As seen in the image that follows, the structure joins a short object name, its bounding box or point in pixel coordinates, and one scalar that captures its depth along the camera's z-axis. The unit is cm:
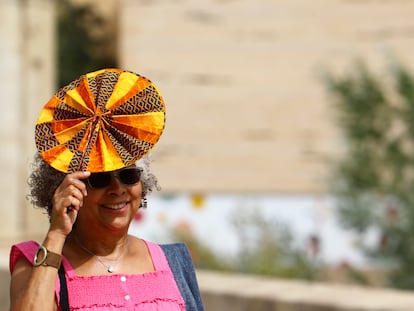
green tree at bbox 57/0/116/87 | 2736
